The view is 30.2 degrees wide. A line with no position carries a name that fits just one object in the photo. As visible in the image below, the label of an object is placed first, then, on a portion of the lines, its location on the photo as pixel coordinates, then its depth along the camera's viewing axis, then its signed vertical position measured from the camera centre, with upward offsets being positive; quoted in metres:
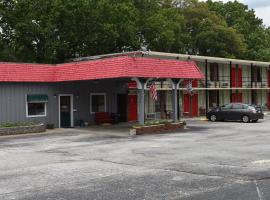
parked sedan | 34.25 -0.78
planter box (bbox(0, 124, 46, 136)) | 25.50 -1.36
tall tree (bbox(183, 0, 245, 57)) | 56.03 +7.58
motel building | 26.62 +0.89
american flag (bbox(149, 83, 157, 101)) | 28.03 +0.68
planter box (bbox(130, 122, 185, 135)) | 25.50 -1.39
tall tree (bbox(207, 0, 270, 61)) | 63.88 +10.58
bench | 32.66 -0.96
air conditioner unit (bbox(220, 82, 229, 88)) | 45.45 +1.64
